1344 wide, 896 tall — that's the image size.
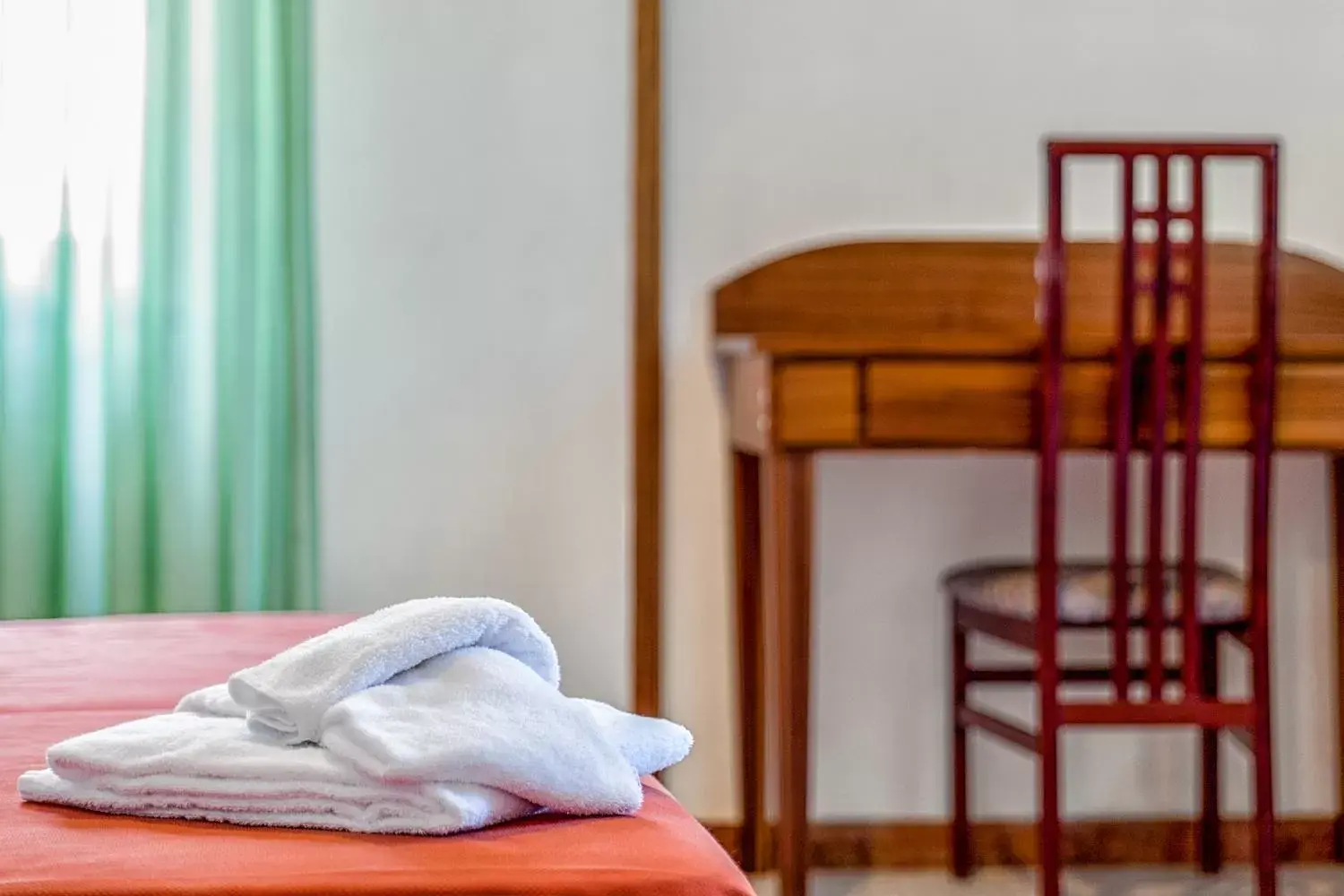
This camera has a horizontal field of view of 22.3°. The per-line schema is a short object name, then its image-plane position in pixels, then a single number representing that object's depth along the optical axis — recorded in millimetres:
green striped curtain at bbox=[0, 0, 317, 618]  5066
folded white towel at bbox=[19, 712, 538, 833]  3121
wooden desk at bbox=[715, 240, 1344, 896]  4593
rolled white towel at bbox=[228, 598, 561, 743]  3329
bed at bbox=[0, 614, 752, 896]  2839
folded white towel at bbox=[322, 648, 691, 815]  3099
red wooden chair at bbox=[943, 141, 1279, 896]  4528
